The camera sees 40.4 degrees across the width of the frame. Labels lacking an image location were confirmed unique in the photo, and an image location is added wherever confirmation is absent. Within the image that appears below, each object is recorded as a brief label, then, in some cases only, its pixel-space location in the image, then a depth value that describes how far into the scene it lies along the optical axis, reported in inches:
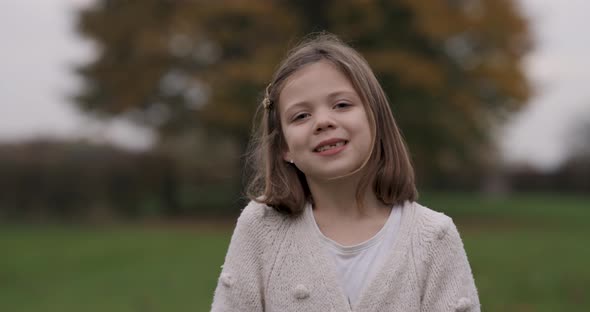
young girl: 89.0
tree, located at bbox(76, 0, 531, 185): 744.2
